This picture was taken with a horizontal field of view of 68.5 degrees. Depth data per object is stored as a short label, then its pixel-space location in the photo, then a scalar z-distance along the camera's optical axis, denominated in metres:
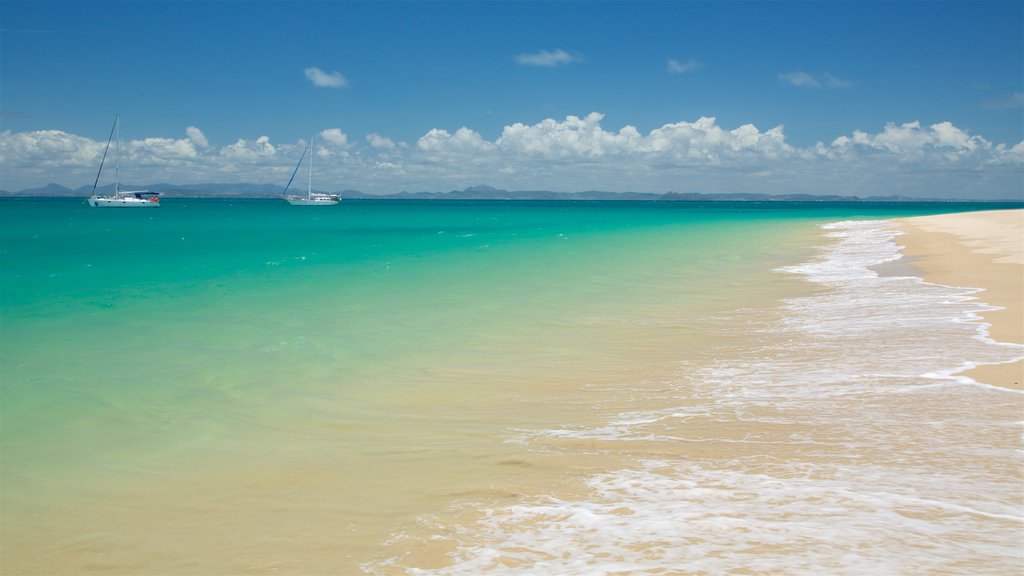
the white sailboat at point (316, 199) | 154.00
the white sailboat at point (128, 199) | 120.00
